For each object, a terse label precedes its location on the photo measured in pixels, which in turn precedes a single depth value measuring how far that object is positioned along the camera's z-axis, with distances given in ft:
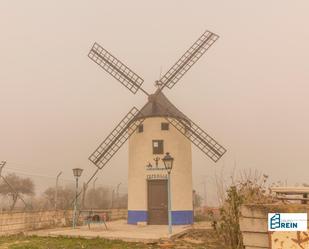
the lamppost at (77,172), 54.34
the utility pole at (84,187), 60.99
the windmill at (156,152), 55.88
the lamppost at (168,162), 44.12
